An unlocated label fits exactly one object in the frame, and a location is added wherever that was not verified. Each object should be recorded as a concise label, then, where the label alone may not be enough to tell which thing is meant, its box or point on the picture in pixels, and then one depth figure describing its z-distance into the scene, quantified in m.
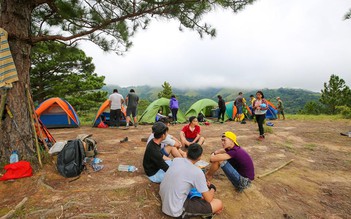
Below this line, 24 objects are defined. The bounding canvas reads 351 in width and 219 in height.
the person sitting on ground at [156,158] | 3.33
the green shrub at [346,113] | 13.69
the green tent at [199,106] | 12.87
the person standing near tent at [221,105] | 11.76
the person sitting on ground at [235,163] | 3.33
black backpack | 3.59
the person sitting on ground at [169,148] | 4.20
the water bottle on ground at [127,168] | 3.98
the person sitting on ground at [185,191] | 2.50
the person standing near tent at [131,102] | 9.27
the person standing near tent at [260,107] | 6.50
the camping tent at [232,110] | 12.88
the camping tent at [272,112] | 13.51
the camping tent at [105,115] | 9.65
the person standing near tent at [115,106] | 8.95
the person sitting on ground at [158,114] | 10.93
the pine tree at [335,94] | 26.19
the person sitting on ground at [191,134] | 5.36
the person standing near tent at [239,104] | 12.08
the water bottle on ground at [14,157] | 3.48
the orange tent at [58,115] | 9.00
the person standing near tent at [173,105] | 10.95
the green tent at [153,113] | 11.36
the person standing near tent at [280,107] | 13.05
